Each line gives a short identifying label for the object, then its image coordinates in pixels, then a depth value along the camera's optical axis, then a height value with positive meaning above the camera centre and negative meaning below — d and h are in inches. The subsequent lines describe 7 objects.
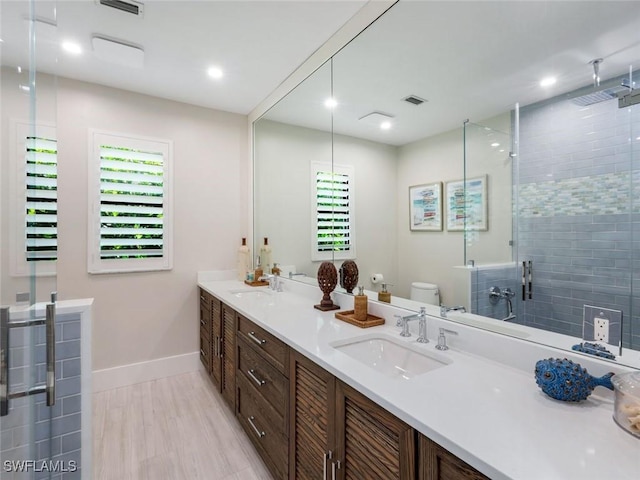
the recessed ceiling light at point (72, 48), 86.4 +53.5
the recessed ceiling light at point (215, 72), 100.1 +54.0
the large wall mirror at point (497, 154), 38.7 +13.9
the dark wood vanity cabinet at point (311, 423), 33.8 -27.4
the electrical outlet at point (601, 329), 39.4 -11.7
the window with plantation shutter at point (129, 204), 109.0 +12.3
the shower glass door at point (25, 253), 43.4 -2.3
